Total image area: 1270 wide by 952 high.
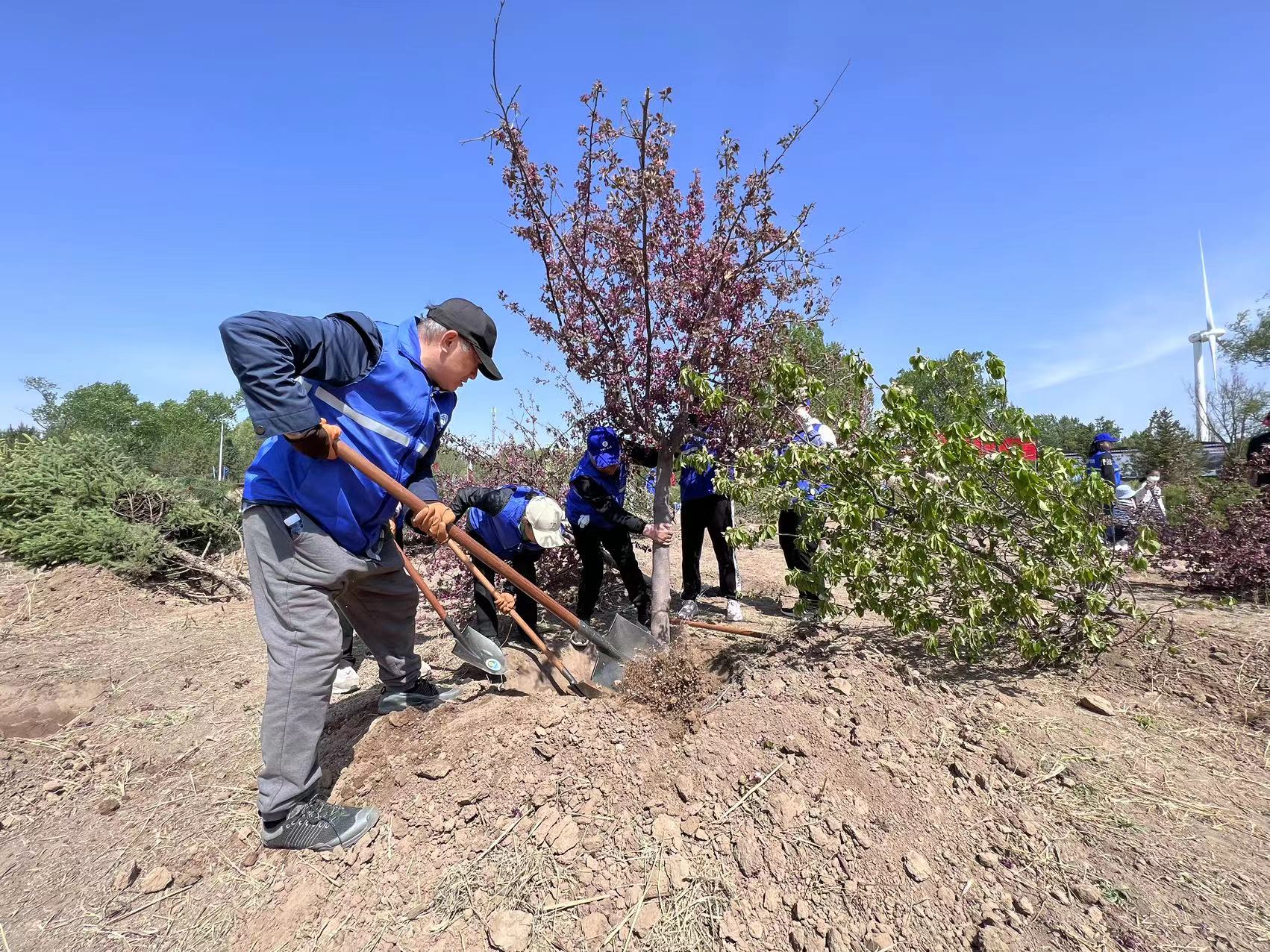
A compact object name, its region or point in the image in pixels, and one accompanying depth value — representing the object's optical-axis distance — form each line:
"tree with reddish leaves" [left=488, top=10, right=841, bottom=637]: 3.26
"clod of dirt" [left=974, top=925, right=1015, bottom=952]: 1.57
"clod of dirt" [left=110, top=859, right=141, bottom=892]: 2.22
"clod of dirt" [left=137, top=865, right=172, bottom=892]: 2.19
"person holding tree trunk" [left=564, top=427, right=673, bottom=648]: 4.14
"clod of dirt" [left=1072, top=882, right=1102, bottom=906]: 1.65
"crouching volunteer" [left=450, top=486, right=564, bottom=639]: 3.85
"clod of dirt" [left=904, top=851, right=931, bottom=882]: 1.77
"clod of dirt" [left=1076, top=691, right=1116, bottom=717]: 2.52
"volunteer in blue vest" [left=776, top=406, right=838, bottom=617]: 3.08
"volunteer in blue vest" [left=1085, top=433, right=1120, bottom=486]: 7.08
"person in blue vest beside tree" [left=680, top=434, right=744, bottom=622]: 4.72
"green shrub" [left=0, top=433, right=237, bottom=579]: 6.27
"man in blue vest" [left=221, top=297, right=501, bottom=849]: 2.10
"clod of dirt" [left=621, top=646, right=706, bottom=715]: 2.87
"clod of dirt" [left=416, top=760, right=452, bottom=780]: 2.41
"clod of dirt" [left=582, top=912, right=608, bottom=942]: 1.75
